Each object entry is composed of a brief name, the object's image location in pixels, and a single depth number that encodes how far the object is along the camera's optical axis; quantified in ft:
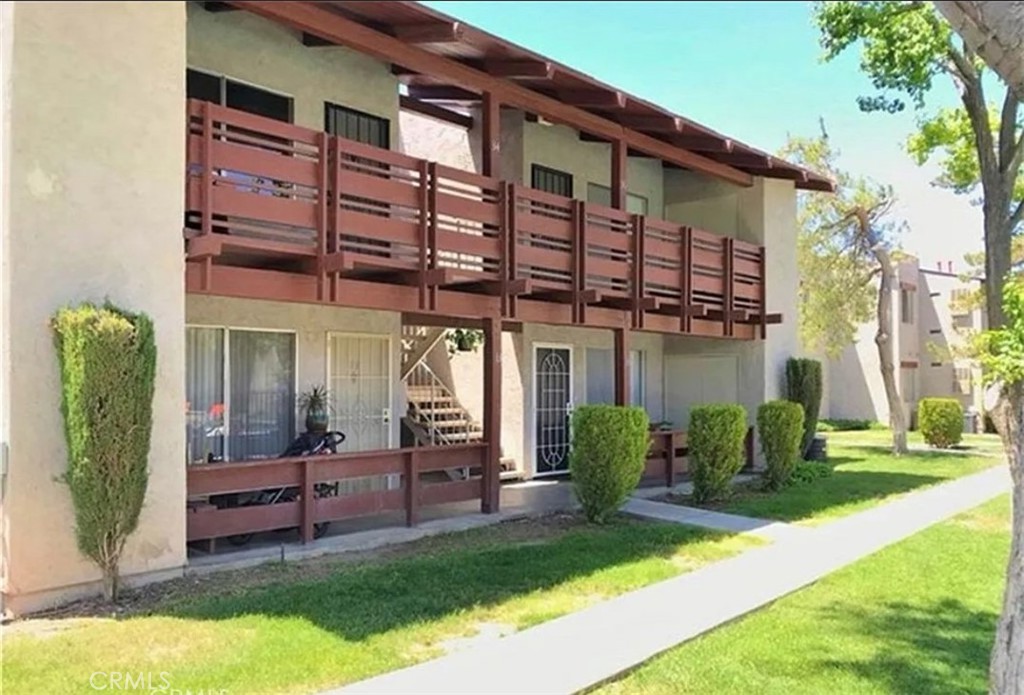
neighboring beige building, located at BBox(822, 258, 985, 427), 108.99
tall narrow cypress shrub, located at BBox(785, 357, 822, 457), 55.77
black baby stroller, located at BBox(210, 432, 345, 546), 29.16
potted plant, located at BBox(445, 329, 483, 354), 52.85
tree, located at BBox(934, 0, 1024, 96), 9.42
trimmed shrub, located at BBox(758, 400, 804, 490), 47.06
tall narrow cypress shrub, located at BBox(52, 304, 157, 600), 21.34
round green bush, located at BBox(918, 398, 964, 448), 78.48
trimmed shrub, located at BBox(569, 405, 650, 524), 35.45
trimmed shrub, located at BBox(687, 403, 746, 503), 41.34
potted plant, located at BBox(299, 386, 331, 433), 34.73
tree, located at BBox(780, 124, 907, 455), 78.33
